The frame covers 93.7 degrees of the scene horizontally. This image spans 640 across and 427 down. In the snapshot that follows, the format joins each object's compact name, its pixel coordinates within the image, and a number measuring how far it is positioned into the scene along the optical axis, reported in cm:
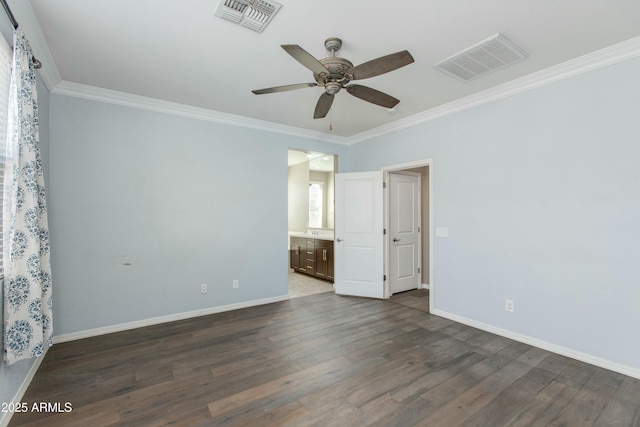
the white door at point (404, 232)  500
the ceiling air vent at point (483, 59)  249
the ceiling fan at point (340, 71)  202
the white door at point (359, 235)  477
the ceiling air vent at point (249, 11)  201
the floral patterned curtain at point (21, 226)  196
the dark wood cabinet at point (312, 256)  587
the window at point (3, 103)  196
